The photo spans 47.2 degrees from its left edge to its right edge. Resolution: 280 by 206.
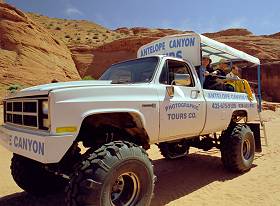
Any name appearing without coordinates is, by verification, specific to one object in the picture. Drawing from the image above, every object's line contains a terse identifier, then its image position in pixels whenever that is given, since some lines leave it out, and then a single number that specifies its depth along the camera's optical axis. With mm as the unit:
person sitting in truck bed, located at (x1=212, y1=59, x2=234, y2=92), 6777
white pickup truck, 3543
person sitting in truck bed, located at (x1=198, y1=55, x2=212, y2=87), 6088
